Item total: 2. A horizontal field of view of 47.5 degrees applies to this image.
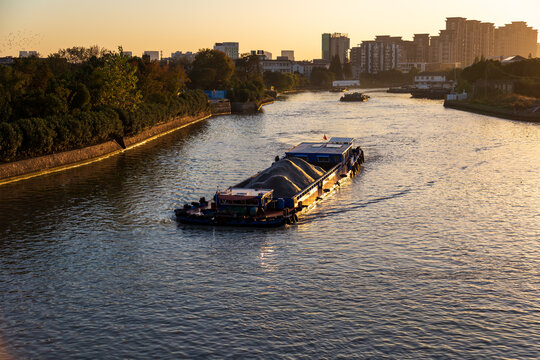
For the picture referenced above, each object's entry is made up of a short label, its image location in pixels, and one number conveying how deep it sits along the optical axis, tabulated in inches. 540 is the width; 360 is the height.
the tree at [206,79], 7583.7
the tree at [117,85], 3432.6
